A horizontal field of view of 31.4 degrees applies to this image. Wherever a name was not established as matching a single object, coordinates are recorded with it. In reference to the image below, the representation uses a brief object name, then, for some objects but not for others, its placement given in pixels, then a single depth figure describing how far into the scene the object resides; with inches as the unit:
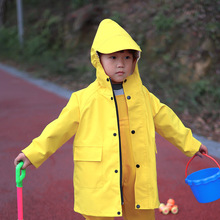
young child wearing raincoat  103.2
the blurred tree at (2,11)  861.8
